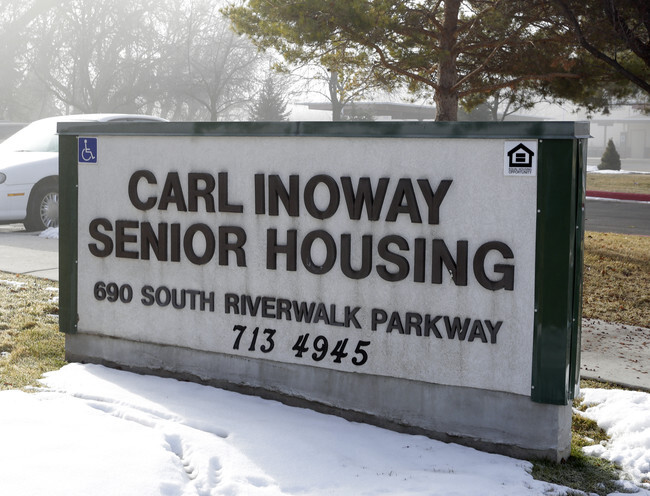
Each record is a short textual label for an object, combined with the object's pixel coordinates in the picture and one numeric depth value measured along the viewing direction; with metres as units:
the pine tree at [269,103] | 44.25
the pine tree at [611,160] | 41.56
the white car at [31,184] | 12.82
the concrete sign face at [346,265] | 4.32
